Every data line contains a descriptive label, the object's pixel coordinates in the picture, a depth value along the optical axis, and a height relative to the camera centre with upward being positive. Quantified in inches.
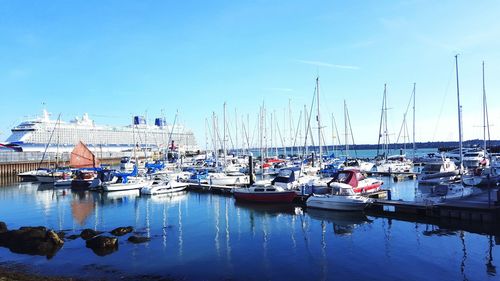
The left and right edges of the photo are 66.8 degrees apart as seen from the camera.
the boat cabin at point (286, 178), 1269.7 -102.8
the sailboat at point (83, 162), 1825.4 -54.4
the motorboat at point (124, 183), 1540.4 -132.5
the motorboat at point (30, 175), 2189.7 -123.4
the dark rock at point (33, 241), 681.0 -163.5
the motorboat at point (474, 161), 1930.4 -100.1
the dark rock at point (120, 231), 798.8 -169.4
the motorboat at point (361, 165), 1891.1 -98.9
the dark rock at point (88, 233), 771.4 -168.5
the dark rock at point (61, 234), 779.4 -170.8
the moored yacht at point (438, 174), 1232.9 -106.5
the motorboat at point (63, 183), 1823.3 -144.1
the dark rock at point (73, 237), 771.8 -172.4
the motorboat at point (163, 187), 1441.9 -143.0
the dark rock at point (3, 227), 811.6 -158.1
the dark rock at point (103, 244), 681.0 -169.1
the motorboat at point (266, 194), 1159.0 -142.7
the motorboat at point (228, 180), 1637.1 -134.9
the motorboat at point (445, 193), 928.3 -126.6
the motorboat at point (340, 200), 978.1 -142.9
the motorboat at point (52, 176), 2016.5 -121.8
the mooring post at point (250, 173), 1425.2 -93.4
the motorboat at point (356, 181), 1122.7 -107.4
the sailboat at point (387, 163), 1969.7 -102.8
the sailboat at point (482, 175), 1073.8 -108.9
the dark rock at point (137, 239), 733.7 -172.6
